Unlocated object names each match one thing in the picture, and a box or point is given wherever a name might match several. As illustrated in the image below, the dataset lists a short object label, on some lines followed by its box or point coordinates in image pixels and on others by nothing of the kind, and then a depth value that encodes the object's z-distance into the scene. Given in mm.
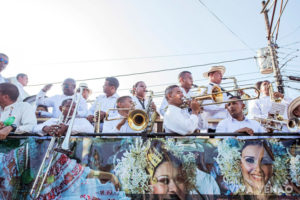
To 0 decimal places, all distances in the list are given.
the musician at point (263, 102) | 4922
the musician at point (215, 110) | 4879
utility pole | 10977
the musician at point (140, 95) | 5313
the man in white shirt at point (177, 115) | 3178
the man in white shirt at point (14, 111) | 3529
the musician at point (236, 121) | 4023
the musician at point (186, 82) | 5328
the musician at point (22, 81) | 6509
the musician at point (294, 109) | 3616
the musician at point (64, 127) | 3246
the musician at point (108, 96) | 5621
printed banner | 2701
